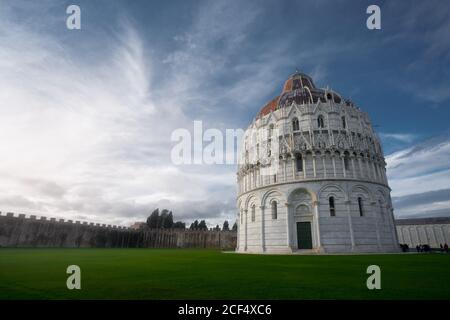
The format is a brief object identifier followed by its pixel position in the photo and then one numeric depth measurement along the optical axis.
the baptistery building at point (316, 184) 32.84
